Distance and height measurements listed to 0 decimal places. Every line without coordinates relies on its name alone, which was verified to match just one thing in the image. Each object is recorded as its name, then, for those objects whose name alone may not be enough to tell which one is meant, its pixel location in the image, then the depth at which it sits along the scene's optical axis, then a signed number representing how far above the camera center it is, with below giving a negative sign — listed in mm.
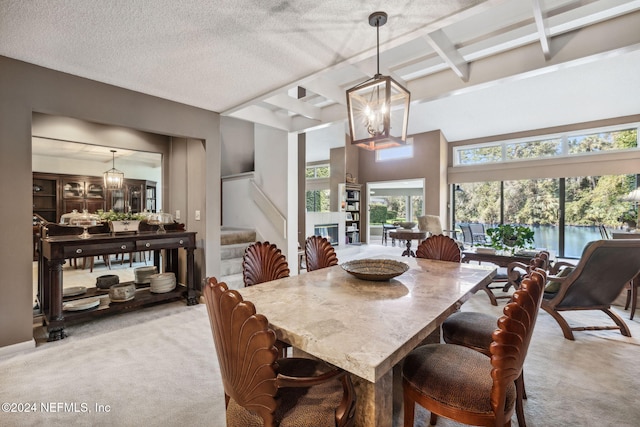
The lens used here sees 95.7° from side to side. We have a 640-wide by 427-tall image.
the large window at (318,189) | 10492 +813
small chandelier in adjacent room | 3648 +415
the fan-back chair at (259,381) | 920 -603
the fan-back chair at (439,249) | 2801 -383
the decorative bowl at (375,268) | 1818 -408
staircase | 4223 -666
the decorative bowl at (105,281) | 3459 -856
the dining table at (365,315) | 986 -465
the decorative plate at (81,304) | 2877 -967
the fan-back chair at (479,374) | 1038 -711
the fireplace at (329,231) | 8213 -603
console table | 2670 -551
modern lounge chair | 2574 -668
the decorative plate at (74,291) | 3174 -903
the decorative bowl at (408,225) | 8836 -446
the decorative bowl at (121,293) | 3197 -920
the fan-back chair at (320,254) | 2744 -417
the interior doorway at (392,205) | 12391 +265
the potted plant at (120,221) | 3299 -123
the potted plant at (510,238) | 4344 -416
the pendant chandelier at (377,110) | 1674 +621
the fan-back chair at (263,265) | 2218 -423
